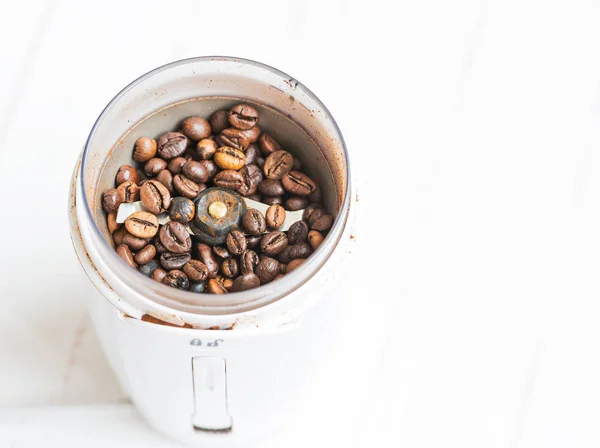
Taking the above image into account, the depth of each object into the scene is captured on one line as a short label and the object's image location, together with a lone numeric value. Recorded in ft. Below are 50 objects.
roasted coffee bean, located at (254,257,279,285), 1.13
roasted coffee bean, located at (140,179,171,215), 1.16
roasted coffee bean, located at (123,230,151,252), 1.14
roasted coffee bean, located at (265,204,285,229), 1.17
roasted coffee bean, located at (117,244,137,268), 1.12
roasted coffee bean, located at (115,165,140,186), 1.18
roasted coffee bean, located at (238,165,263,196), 1.20
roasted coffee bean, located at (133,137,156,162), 1.19
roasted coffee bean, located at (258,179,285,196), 1.19
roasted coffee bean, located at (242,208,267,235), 1.15
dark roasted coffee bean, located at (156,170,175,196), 1.19
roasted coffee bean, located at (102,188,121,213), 1.15
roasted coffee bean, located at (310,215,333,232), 1.16
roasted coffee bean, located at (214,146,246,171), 1.19
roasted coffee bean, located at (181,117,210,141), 1.21
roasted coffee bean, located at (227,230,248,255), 1.13
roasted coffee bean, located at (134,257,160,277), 1.14
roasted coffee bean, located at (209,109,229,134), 1.22
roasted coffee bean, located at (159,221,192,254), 1.14
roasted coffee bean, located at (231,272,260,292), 1.11
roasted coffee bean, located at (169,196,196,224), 1.15
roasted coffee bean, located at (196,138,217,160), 1.21
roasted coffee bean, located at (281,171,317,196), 1.19
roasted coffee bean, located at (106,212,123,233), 1.15
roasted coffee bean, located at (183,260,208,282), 1.13
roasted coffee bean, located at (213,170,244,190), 1.18
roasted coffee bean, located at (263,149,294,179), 1.21
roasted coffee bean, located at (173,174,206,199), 1.17
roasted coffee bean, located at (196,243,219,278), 1.14
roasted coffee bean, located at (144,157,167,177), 1.20
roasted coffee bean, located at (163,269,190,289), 1.13
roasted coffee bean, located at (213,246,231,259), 1.15
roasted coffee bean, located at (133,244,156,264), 1.13
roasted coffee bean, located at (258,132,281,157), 1.22
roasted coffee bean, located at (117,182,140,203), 1.16
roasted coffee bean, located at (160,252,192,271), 1.14
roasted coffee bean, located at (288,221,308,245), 1.16
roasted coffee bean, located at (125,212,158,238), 1.13
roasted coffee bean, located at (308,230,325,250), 1.14
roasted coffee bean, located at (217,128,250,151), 1.21
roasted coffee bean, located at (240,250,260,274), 1.13
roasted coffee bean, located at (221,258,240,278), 1.14
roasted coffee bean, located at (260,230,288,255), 1.15
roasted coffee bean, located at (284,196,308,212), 1.19
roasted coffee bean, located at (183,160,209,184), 1.18
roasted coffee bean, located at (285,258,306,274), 1.12
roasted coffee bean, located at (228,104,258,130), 1.21
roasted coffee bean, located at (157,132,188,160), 1.20
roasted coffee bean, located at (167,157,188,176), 1.20
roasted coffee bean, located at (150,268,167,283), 1.13
